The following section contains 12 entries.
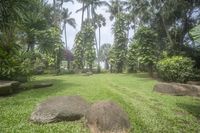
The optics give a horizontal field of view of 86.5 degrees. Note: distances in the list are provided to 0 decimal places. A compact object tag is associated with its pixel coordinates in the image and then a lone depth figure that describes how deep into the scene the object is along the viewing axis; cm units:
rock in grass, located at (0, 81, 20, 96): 523
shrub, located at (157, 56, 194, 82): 864
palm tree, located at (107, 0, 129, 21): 2131
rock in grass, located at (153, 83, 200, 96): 621
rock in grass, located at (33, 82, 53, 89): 669
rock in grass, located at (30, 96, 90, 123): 354
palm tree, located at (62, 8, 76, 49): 2431
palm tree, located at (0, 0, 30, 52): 414
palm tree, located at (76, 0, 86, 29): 1975
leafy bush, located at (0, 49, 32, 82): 614
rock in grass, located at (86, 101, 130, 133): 309
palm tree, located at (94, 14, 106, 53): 2229
